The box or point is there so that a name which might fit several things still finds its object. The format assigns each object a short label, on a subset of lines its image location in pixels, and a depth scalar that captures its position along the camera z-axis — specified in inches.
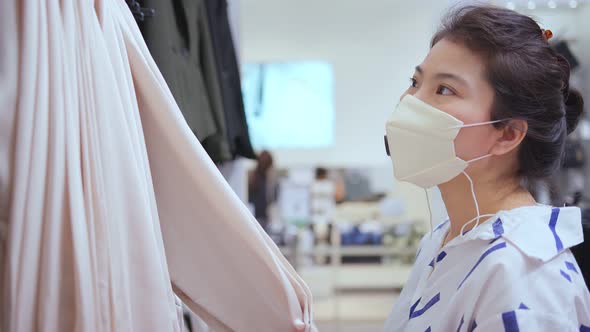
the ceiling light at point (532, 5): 130.2
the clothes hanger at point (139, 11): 43.8
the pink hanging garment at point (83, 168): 25.4
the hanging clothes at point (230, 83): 76.3
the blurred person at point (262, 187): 160.1
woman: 39.0
